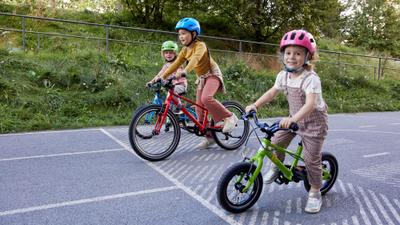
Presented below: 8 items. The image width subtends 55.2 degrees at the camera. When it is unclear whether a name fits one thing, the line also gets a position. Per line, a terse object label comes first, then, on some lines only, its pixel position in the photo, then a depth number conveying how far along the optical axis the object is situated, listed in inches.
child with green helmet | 266.4
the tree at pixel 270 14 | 647.1
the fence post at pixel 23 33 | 416.9
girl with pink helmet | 132.2
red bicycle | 199.0
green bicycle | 133.1
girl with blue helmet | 208.2
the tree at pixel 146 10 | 663.8
